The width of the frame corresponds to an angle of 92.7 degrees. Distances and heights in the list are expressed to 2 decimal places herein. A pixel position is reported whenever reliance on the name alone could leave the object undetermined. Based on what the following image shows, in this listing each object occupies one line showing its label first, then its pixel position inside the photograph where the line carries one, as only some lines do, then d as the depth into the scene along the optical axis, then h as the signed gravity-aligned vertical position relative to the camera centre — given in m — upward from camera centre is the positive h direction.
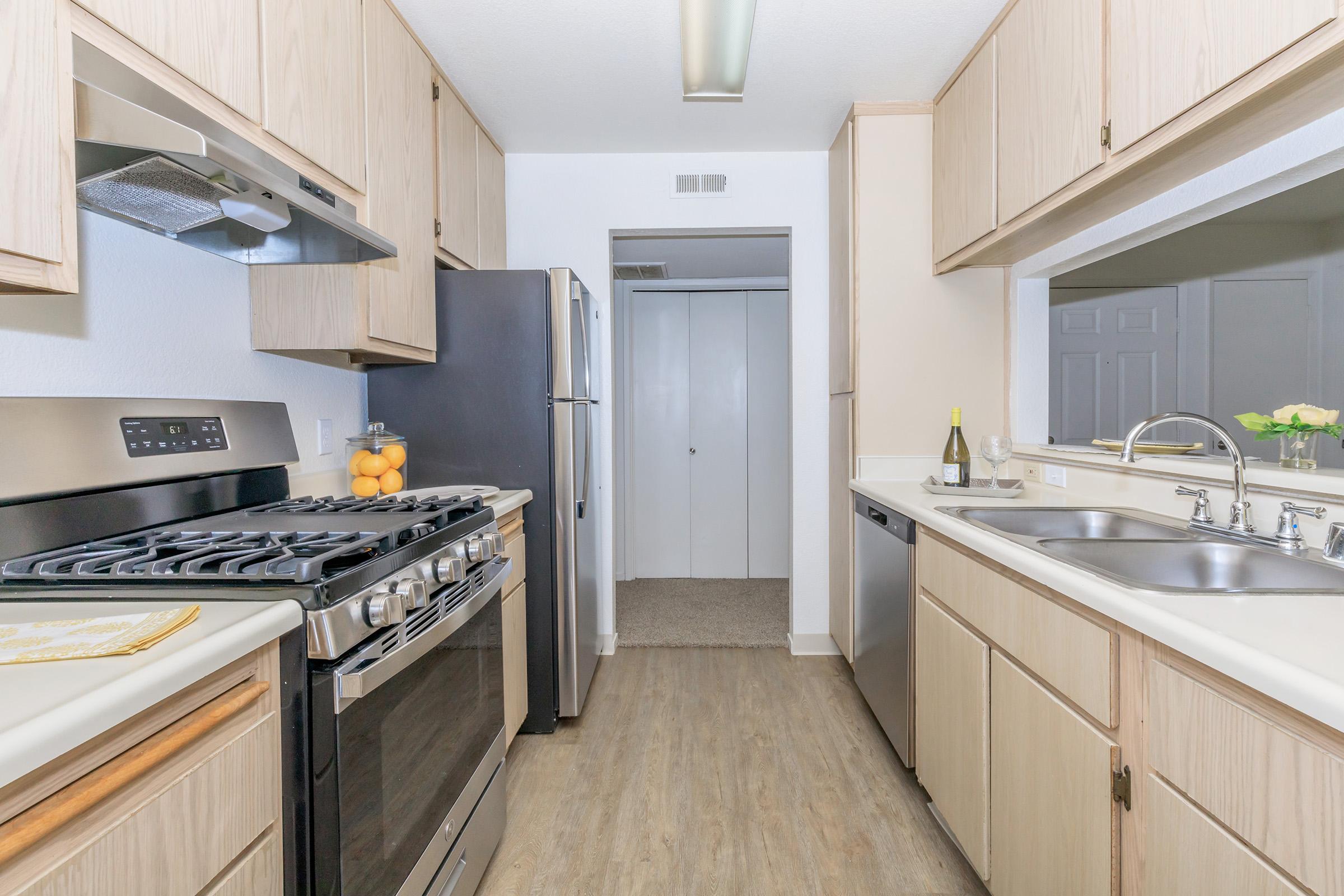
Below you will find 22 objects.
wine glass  2.26 -0.10
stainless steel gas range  0.96 -0.26
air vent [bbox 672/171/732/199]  3.09 +1.15
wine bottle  2.30 -0.14
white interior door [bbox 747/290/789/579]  4.79 -0.08
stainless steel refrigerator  2.28 +0.12
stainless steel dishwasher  1.97 -0.66
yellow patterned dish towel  0.71 -0.24
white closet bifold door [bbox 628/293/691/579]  4.79 -0.06
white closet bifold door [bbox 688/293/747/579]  4.79 -0.08
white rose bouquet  1.35 -0.01
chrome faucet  1.32 -0.13
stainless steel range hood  0.95 +0.45
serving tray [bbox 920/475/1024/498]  2.04 -0.22
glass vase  1.39 -0.08
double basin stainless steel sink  1.13 -0.28
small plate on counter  1.84 -0.08
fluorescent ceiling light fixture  1.90 +1.23
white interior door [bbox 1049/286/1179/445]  3.41 +0.32
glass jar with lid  1.97 -0.11
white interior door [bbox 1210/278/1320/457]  3.19 +0.35
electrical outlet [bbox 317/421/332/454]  2.05 -0.03
